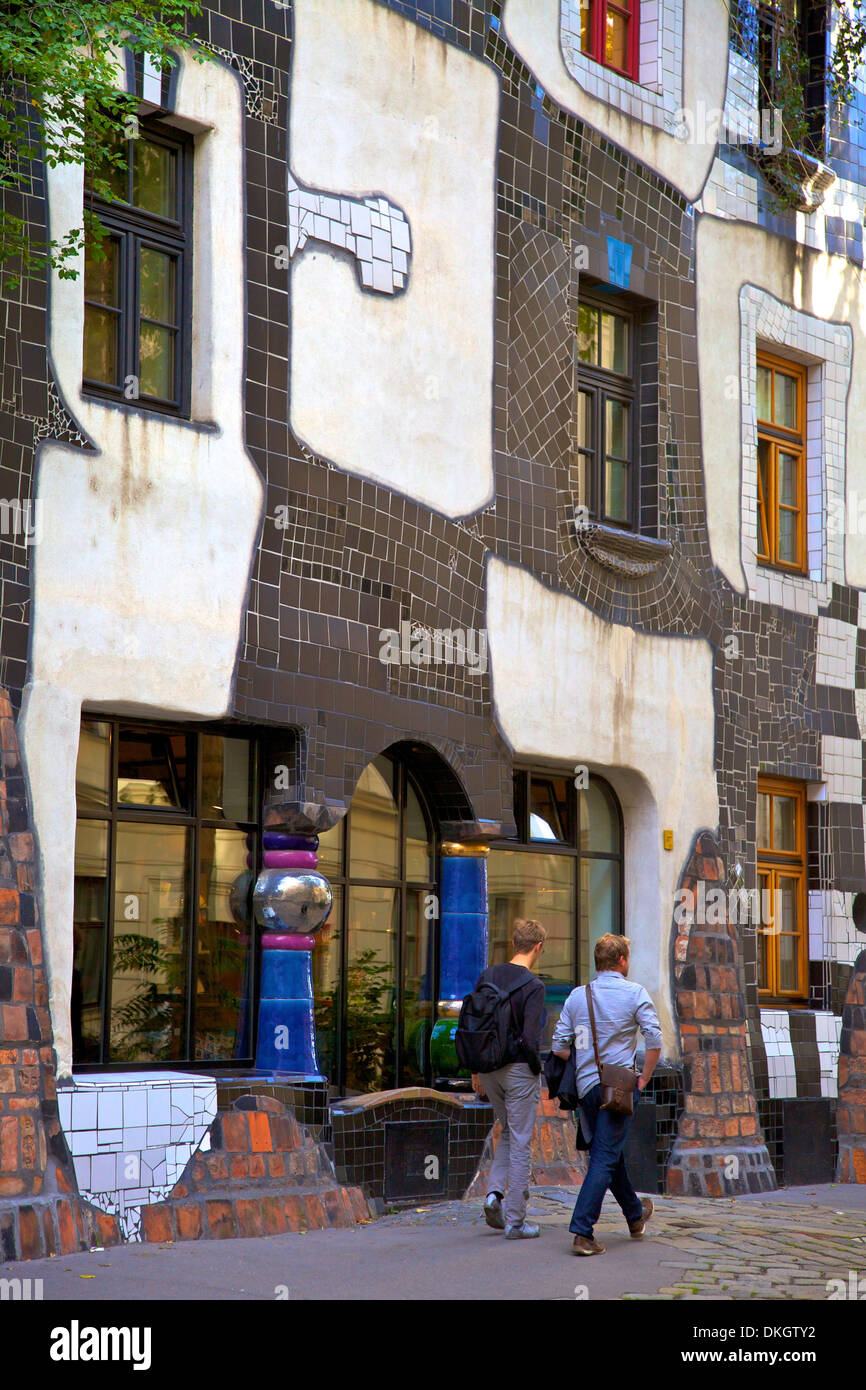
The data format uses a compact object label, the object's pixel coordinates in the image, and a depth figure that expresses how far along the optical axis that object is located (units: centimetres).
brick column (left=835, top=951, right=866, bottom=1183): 1489
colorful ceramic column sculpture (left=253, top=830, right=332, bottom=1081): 1052
